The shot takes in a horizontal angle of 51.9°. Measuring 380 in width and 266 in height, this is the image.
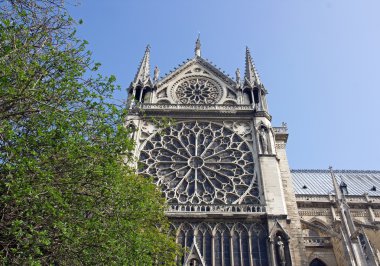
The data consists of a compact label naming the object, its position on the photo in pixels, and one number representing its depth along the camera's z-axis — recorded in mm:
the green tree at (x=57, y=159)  8180
